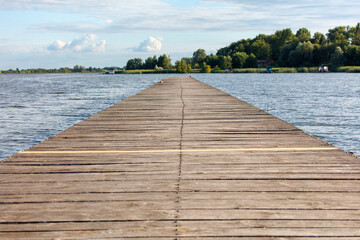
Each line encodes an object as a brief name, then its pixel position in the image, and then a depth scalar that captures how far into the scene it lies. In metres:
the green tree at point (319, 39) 104.88
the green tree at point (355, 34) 105.18
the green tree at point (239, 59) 110.12
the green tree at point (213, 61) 117.90
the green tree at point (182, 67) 114.69
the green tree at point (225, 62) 109.56
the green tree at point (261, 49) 118.25
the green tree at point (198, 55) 159.45
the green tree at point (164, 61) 134.62
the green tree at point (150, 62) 140.38
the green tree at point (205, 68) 113.61
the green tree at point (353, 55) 80.66
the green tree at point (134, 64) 150.12
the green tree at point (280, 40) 119.25
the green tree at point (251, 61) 111.44
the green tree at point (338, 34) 107.62
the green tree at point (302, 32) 125.37
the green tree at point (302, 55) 88.88
